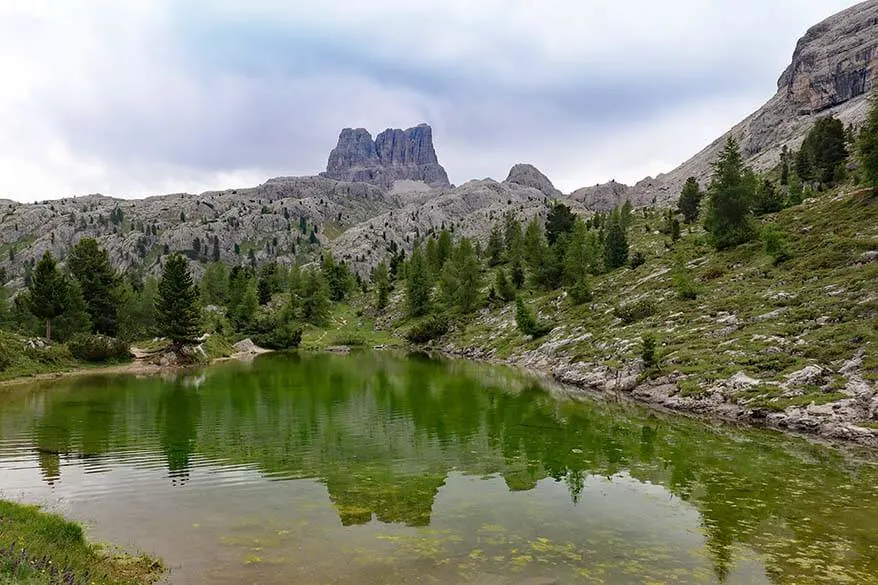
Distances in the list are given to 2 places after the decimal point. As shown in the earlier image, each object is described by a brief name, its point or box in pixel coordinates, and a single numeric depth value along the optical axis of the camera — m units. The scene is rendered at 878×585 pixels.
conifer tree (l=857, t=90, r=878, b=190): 54.50
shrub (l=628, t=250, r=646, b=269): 91.96
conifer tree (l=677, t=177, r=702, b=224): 122.81
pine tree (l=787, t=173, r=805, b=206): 82.38
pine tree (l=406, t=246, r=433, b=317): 135.38
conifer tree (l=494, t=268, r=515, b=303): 112.38
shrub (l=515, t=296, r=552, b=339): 78.31
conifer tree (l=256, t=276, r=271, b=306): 159.00
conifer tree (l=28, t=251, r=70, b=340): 72.69
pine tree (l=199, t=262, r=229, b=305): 162.38
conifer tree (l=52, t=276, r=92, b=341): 78.25
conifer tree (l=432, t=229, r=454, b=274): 159.00
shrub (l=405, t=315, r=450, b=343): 116.00
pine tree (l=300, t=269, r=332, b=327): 147.38
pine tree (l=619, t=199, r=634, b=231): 146.40
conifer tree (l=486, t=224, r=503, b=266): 161.12
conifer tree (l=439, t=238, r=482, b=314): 120.06
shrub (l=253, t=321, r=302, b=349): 120.81
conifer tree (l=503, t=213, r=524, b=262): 139.12
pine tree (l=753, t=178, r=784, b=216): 84.44
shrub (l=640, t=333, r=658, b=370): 45.97
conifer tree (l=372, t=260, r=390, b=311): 156.88
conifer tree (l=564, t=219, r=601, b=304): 95.19
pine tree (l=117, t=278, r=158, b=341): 97.62
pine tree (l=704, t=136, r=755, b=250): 70.69
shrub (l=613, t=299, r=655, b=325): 62.34
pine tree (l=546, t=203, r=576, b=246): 140.88
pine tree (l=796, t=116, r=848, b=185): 91.81
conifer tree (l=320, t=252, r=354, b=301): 173.62
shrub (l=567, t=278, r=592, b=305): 83.06
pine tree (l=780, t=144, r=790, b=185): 127.77
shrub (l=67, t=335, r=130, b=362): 72.06
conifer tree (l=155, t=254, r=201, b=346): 81.38
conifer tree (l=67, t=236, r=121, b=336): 87.06
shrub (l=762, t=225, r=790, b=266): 55.78
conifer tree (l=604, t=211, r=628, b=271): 98.44
